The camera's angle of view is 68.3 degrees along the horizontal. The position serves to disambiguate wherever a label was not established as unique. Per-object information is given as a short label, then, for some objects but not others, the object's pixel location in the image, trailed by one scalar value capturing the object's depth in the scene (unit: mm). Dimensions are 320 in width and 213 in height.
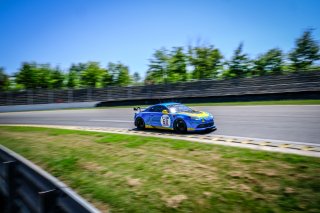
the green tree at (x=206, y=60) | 43656
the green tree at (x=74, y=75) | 55594
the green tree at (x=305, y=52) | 36031
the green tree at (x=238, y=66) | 41678
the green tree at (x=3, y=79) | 70844
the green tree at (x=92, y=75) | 51469
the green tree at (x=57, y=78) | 53812
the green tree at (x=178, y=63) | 44281
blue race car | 9859
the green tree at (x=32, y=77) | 50500
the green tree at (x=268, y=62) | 42312
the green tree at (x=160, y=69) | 44500
